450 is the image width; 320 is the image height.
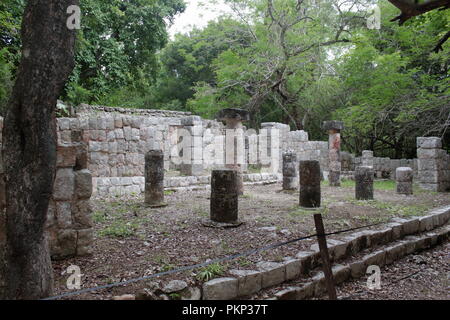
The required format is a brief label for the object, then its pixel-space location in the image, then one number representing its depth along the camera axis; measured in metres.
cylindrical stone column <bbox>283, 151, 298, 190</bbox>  11.41
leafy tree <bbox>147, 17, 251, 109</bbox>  24.67
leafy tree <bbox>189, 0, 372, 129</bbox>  15.91
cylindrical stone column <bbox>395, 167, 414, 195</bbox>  10.84
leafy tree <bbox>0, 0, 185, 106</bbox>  14.45
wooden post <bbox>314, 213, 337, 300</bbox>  3.68
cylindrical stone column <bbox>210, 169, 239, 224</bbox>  6.34
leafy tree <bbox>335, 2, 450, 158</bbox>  12.39
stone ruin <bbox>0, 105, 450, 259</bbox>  4.56
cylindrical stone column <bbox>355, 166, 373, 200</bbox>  9.59
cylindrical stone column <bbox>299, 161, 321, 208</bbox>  8.20
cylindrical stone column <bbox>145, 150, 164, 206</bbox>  8.27
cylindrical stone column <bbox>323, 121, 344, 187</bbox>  13.32
